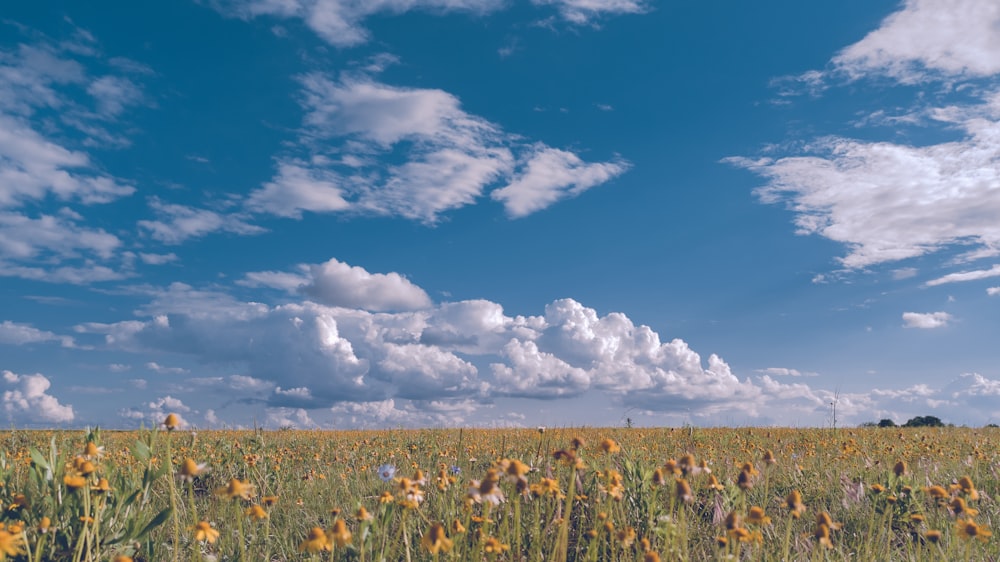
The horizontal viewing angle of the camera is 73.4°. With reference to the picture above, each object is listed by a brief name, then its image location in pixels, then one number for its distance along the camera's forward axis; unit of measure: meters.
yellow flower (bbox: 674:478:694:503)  2.93
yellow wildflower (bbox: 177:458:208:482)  2.83
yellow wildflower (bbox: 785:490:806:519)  3.10
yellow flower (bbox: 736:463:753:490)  3.08
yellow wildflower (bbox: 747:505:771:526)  2.95
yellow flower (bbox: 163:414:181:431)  2.96
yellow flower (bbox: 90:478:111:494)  3.23
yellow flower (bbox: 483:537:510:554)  3.14
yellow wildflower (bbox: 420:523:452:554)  2.71
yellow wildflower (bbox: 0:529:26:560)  2.51
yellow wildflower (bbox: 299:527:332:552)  2.76
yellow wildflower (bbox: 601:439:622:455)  3.07
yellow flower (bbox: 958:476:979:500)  3.57
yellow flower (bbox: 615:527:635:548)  3.13
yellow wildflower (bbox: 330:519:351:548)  2.70
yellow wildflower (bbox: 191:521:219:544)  2.86
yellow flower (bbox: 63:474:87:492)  2.81
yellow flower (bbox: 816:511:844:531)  3.09
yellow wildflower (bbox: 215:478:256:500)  2.80
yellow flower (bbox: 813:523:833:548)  3.02
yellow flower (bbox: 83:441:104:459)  3.00
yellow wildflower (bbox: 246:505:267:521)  3.09
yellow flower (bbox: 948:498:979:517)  3.39
